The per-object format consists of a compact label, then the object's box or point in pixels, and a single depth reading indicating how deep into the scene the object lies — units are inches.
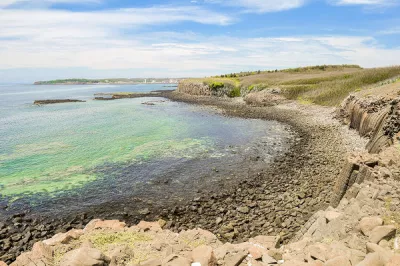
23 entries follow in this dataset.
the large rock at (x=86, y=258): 375.9
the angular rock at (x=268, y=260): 388.8
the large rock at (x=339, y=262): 325.0
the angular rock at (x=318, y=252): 369.4
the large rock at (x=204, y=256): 366.6
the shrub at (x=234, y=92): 4021.9
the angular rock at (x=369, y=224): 417.7
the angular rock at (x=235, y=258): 385.7
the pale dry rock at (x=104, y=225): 612.7
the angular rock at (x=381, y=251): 307.3
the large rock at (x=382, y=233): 380.5
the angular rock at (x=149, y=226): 614.5
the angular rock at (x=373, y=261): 301.1
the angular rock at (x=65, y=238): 511.0
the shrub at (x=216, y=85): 4261.8
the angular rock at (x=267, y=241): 513.3
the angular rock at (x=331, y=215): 513.1
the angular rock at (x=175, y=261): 360.5
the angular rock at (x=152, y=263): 372.5
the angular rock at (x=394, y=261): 284.0
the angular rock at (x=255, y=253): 405.4
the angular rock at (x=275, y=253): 399.5
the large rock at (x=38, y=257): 426.9
